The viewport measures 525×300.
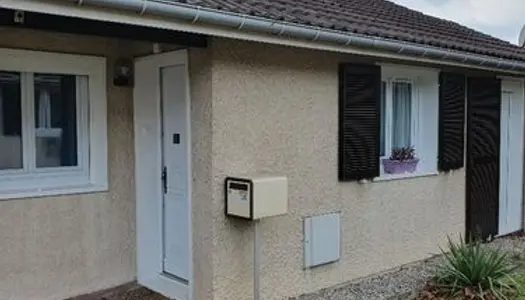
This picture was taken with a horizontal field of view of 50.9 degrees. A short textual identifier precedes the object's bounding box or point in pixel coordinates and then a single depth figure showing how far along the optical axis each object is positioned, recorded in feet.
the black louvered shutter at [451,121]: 36.40
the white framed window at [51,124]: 25.67
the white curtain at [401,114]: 35.63
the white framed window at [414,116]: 34.88
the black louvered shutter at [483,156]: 39.11
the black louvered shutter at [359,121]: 30.14
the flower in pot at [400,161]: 34.19
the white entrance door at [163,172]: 26.76
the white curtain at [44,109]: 26.71
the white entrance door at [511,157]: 43.47
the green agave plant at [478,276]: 26.99
